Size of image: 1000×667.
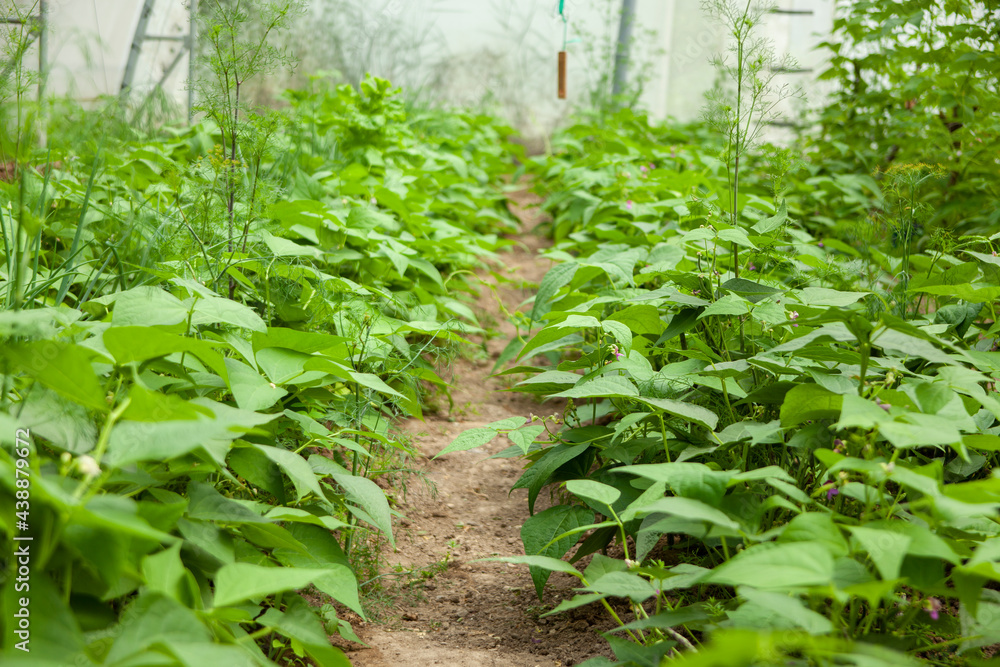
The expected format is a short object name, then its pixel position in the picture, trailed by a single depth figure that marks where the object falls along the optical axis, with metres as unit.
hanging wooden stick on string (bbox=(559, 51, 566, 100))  3.61
